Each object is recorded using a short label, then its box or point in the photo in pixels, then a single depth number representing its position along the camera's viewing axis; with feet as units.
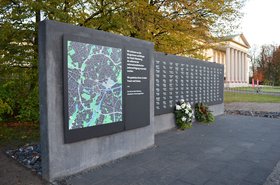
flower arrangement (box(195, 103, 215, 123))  27.86
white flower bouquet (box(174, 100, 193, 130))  23.93
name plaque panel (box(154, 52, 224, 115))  22.11
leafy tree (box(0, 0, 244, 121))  20.52
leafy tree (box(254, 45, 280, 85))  165.07
